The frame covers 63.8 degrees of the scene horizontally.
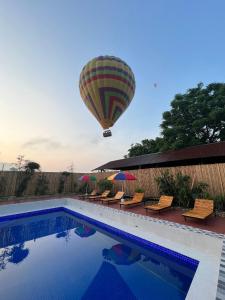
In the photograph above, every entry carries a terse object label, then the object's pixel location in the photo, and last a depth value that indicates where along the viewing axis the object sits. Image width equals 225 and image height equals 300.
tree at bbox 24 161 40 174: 16.77
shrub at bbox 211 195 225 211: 8.34
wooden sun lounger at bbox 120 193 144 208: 10.63
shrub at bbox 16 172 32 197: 16.16
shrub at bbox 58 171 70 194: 18.97
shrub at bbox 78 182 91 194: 18.98
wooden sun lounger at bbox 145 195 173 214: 8.73
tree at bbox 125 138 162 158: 25.75
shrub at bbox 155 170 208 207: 9.30
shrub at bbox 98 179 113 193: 15.88
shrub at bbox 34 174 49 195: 17.20
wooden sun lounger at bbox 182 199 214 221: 7.04
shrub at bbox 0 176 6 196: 15.30
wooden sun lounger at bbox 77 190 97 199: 15.85
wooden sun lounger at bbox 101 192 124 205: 12.58
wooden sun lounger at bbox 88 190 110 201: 14.11
